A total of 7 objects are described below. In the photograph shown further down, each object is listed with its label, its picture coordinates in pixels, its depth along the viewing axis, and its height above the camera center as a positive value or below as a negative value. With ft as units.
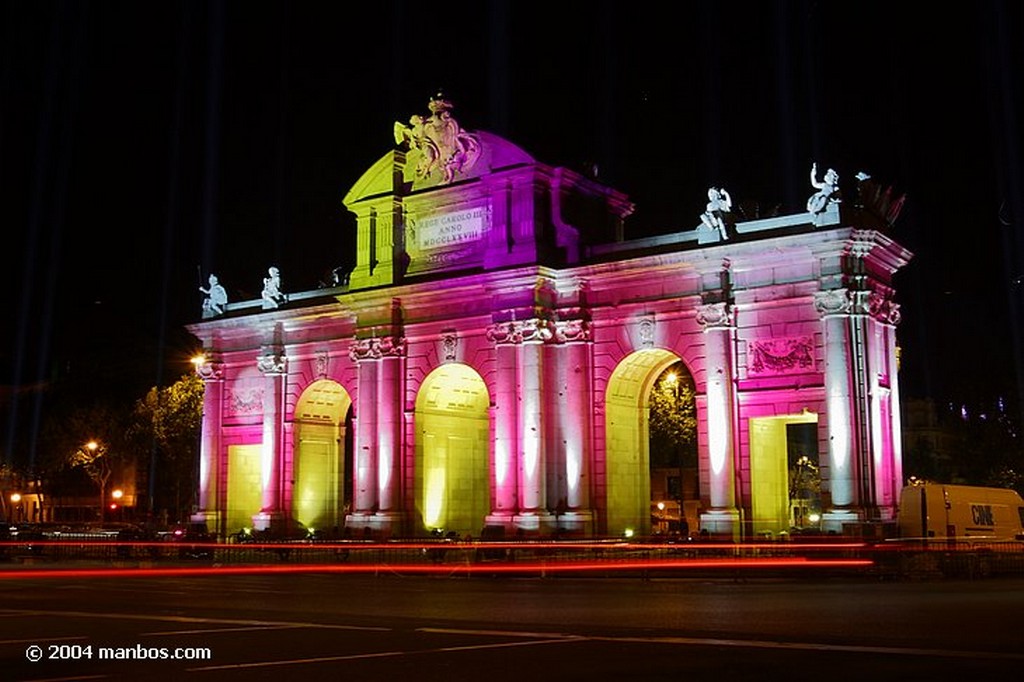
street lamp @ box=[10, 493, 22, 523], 329.52 +0.70
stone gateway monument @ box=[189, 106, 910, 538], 140.97 +19.72
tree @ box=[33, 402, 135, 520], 251.39 +15.13
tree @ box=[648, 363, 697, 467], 237.45 +18.12
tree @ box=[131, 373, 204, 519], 231.09 +17.81
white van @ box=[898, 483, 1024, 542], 121.08 -1.70
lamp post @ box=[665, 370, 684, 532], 236.30 +23.09
